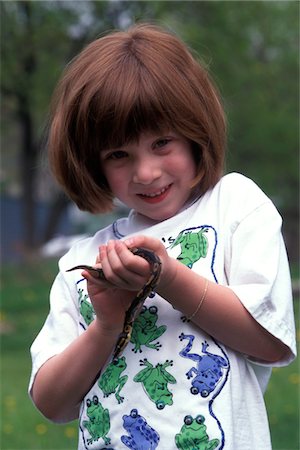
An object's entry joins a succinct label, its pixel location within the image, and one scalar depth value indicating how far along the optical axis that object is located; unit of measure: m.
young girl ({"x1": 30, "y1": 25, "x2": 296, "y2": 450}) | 3.35
